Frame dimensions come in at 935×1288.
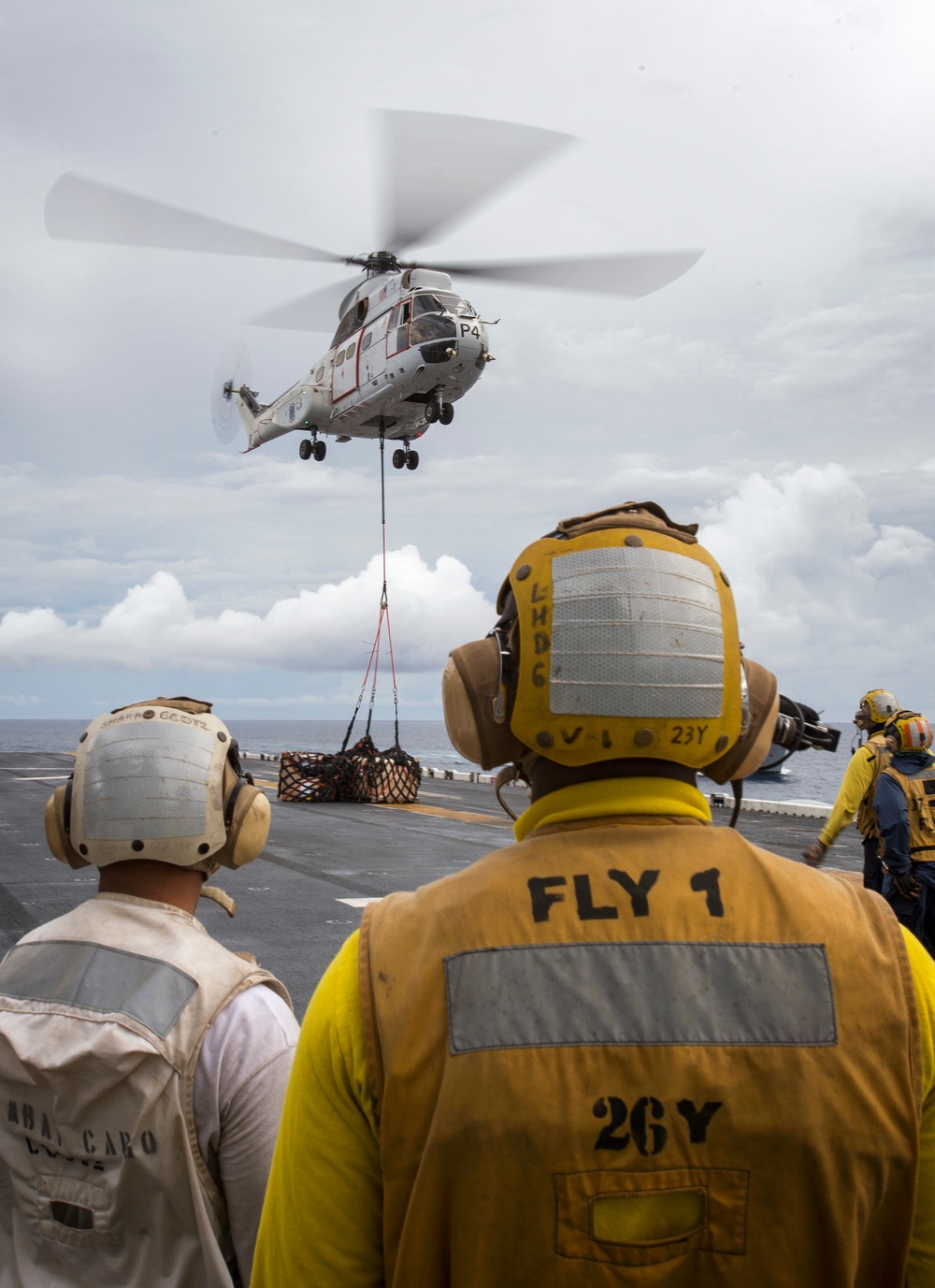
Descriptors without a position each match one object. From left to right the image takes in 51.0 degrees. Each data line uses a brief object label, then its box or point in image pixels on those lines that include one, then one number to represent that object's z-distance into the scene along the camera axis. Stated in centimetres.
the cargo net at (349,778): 2059
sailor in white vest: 202
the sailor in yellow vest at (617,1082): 139
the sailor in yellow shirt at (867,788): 777
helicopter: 1845
